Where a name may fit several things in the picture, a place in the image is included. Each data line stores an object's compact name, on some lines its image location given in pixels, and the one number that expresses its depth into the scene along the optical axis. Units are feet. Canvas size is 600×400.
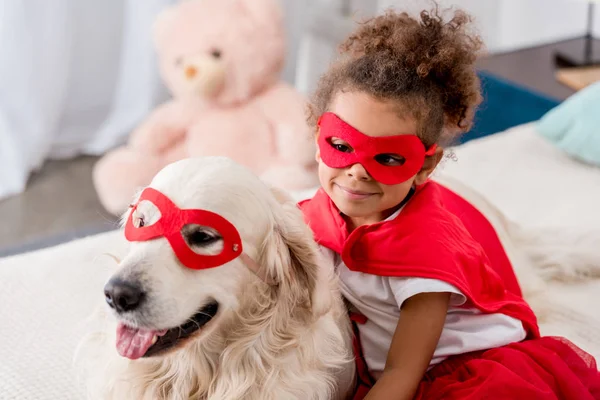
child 3.41
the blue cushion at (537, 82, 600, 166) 6.41
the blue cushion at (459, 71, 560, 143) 7.93
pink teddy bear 7.78
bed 3.94
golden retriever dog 2.86
